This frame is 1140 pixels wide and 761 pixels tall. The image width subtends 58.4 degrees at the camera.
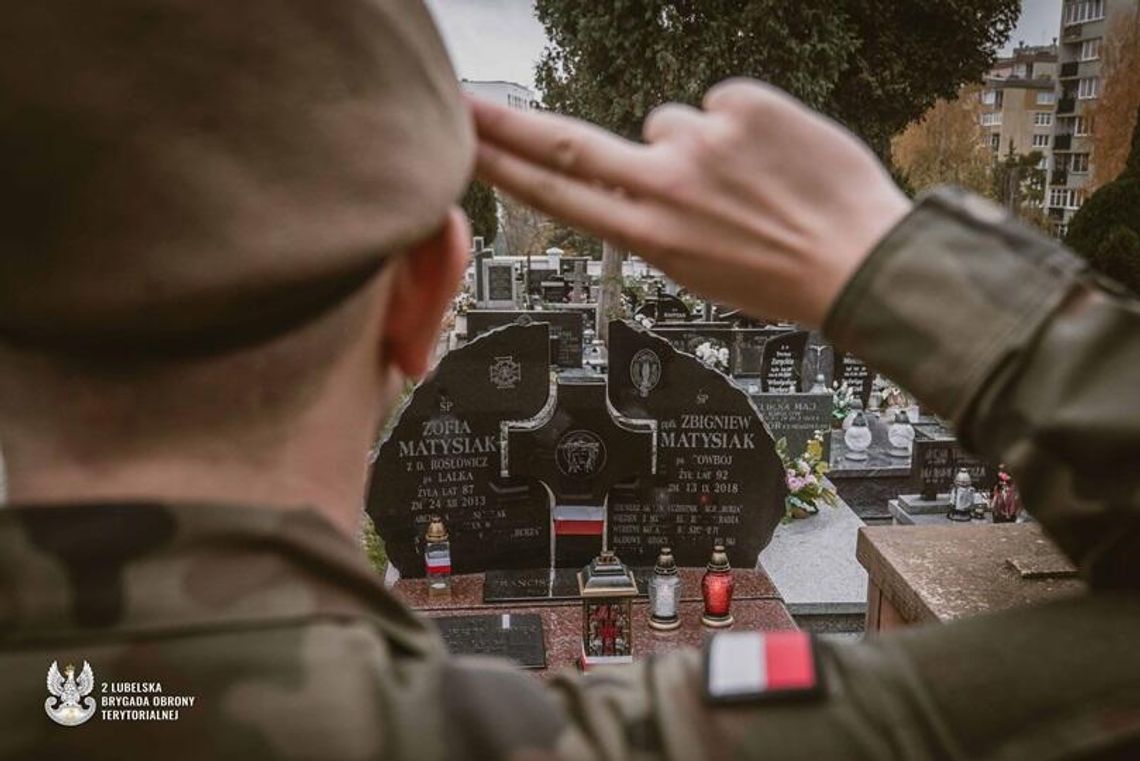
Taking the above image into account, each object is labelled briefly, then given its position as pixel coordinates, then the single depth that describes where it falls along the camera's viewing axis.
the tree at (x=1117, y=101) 28.72
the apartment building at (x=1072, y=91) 62.47
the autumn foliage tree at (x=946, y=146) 43.28
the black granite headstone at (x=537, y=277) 23.59
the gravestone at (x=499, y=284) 20.36
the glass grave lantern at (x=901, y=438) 10.23
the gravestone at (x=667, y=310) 17.34
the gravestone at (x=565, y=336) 14.38
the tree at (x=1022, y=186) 38.75
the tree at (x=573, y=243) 39.12
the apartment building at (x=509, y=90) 102.25
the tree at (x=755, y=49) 18.69
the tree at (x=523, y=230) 42.78
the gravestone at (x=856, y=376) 11.99
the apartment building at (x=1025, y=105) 75.69
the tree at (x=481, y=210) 31.00
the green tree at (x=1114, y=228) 15.75
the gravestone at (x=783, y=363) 11.62
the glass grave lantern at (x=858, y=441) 10.18
